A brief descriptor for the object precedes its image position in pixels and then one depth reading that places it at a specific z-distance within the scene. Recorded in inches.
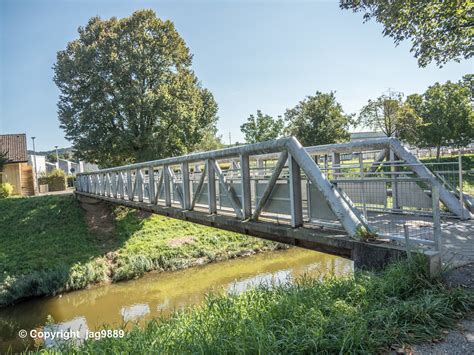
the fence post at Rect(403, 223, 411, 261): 160.4
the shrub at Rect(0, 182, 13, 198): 979.9
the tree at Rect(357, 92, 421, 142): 1088.2
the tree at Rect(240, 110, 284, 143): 1414.9
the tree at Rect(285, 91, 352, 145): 993.5
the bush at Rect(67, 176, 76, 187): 1627.7
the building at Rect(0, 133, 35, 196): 1179.3
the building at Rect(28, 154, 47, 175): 2188.5
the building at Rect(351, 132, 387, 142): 2265.9
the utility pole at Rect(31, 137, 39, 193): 1228.2
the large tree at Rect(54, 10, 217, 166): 789.2
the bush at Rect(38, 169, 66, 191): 1402.6
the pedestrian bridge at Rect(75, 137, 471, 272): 179.5
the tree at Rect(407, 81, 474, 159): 1190.9
